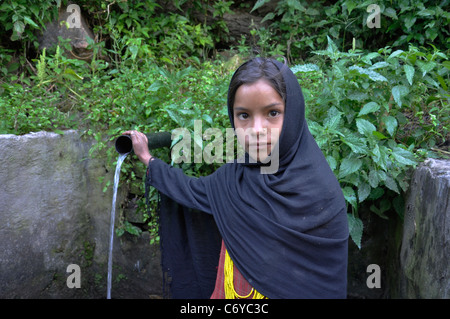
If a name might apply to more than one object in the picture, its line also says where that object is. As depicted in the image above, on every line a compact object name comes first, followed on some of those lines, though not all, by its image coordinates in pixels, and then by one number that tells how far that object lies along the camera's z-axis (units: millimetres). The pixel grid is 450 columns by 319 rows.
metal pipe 2046
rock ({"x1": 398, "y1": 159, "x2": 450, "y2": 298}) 1941
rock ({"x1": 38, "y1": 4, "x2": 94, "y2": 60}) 3700
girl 1662
